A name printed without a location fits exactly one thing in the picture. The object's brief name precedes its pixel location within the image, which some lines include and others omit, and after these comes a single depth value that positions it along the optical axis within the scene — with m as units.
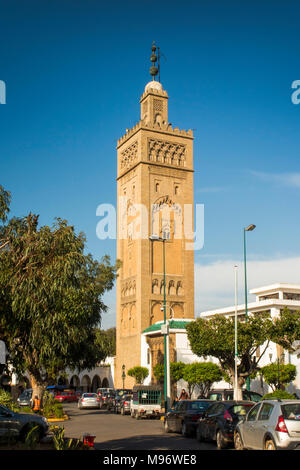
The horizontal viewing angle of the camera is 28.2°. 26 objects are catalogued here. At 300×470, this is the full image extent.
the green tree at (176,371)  49.41
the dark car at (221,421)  16.95
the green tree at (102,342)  42.83
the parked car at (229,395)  28.25
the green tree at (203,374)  45.78
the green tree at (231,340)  34.56
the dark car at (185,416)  21.36
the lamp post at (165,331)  34.53
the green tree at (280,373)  42.38
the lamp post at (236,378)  30.34
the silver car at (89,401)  47.06
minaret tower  66.25
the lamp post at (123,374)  62.78
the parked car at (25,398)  42.64
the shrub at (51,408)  32.22
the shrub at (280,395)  31.61
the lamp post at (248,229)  34.02
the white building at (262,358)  46.62
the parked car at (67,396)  64.07
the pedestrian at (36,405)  28.68
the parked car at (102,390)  52.21
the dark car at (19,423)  17.36
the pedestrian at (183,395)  41.66
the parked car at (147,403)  34.09
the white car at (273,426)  12.32
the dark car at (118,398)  40.41
